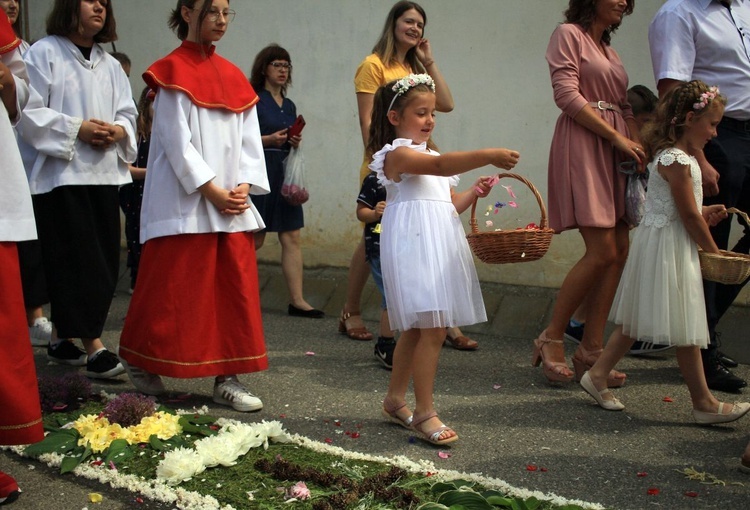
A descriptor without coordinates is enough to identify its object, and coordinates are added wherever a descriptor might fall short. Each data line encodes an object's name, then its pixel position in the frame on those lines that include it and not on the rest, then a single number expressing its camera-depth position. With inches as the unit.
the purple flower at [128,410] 187.2
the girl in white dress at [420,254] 188.2
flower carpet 154.9
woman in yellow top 261.9
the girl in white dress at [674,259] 200.4
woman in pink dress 230.2
